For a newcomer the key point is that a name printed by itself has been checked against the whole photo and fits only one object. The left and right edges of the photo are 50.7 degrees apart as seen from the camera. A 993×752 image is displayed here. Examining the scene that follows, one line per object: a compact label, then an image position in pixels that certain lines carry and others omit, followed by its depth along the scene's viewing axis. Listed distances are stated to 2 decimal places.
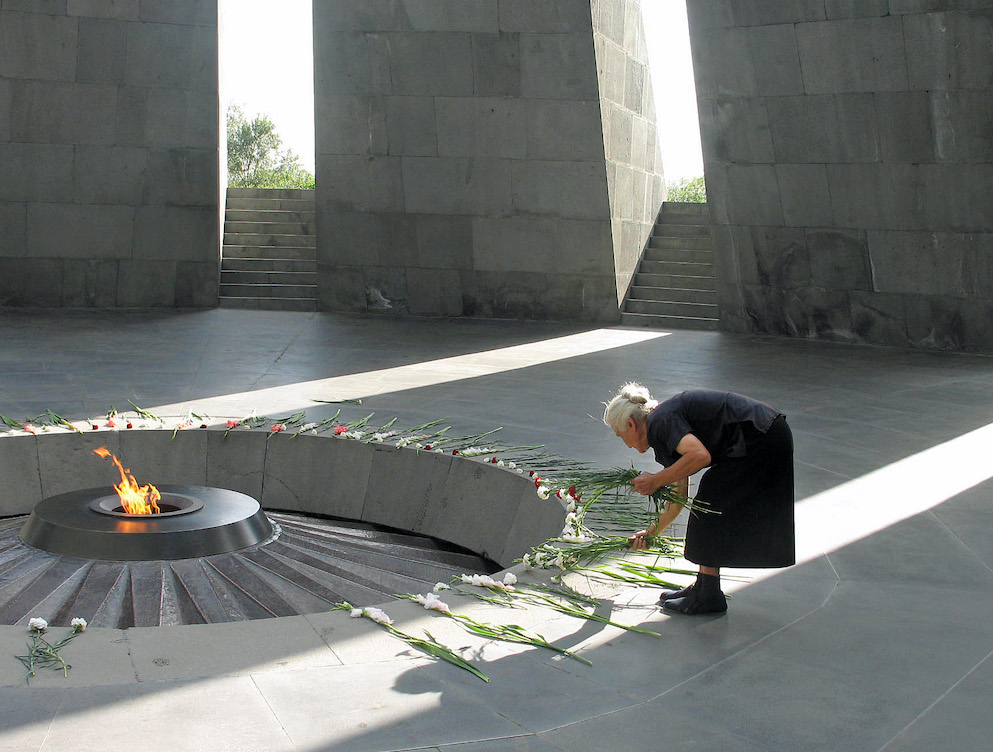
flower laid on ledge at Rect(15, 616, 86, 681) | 3.62
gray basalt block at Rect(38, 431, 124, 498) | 7.74
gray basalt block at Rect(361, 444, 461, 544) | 7.49
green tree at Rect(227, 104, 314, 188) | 51.78
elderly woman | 4.32
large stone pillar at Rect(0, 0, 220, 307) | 15.41
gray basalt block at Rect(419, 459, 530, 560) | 6.94
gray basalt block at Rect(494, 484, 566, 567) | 6.17
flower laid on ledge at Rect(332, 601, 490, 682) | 3.81
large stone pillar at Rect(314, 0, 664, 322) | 15.42
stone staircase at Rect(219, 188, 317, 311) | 16.67
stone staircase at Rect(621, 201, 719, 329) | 15.73
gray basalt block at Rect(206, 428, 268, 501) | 8.04
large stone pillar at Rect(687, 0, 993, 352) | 12.25
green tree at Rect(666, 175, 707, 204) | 52.12
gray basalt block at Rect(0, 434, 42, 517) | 7.64
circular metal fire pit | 6.09
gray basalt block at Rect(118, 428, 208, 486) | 7.95
